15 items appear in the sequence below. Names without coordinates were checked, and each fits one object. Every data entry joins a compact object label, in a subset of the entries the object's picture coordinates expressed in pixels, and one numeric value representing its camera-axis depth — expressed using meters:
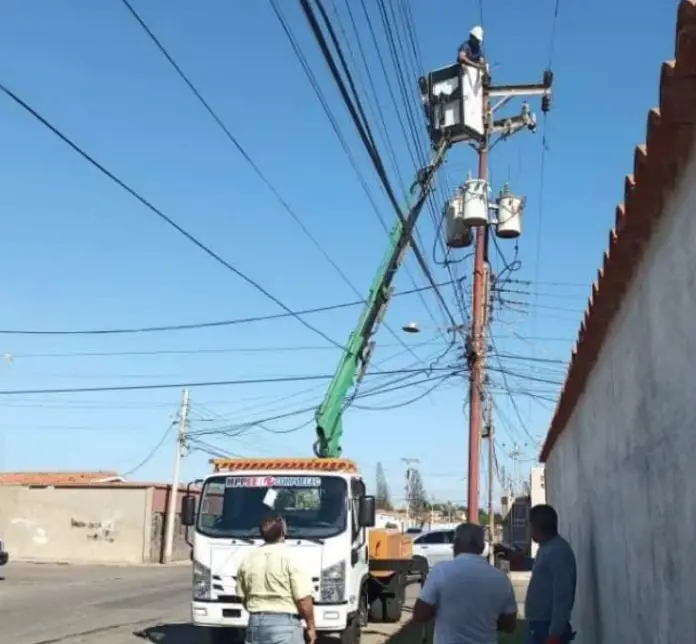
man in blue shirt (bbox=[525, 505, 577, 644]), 6.08
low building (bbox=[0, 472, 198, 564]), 42.31
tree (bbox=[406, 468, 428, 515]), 99.56
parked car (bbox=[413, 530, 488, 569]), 29.14
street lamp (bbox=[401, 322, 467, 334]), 21.02
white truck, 10.81
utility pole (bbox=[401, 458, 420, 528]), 91.53
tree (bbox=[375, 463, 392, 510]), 118.64
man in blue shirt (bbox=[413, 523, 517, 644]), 5.00
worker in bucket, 15.65
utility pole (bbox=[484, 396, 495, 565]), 32.40
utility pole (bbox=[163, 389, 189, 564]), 40.75
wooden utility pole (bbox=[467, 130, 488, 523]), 19.56
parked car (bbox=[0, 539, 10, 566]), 26.47
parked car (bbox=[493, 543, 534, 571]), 11.67
